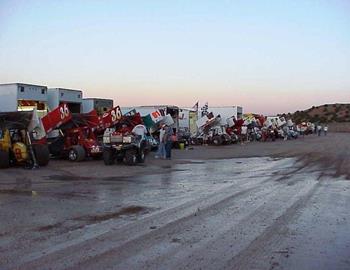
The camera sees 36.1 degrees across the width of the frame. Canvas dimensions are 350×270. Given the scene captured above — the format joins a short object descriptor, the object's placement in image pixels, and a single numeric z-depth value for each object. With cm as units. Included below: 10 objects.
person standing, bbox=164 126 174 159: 2384
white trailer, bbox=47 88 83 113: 2855
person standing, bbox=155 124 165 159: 2400
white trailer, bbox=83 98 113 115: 3175
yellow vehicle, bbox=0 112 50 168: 1859
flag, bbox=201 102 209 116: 4614
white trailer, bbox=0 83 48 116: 2584
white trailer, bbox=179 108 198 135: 4025
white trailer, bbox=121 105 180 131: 3547
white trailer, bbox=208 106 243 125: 5256
